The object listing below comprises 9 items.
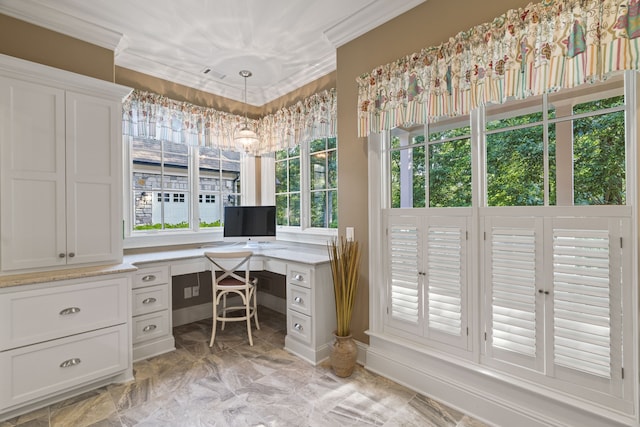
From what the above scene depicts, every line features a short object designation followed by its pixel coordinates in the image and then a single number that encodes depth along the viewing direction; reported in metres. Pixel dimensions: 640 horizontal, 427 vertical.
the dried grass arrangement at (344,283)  2.38
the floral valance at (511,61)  1.38
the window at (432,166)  2.07
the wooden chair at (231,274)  2.80
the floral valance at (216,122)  3.12
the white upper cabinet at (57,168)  2.08
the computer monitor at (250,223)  3.56
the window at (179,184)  3.31
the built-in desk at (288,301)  2.59
